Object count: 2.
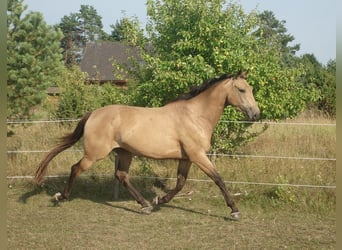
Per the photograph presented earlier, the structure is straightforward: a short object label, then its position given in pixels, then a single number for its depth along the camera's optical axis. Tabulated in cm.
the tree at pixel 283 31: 4503
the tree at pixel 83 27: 5616
